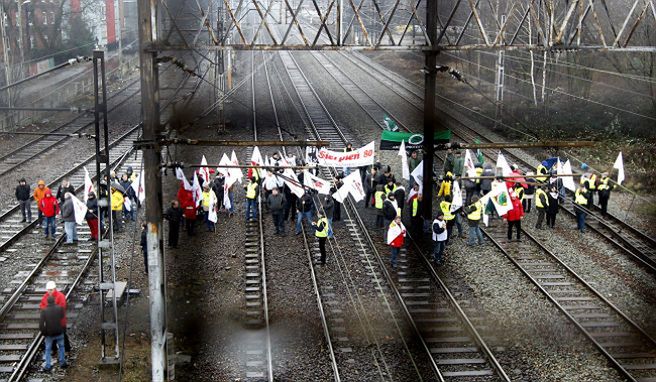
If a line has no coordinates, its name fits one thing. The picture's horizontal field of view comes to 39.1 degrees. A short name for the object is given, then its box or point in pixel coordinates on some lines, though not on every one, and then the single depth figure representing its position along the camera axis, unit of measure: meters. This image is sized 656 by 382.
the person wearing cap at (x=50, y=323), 15.31
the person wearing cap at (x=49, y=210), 22.55
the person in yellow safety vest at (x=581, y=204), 23.39
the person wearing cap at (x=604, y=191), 24.94
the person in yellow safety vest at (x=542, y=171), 23.70
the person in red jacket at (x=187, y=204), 23.06
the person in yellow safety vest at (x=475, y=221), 22.06
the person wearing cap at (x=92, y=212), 22.25
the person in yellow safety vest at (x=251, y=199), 23.95
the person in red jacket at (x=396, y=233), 20.34
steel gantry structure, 13.05
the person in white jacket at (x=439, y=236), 20.47
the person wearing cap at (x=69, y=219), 21.97
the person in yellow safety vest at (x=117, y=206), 23.36
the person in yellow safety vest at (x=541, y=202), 23.73
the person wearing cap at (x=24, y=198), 23.78
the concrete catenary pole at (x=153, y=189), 13.02
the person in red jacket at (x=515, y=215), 22.81
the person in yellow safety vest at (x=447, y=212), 21.47
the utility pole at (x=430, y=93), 17.88
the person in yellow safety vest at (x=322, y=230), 20.72
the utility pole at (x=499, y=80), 35.75
